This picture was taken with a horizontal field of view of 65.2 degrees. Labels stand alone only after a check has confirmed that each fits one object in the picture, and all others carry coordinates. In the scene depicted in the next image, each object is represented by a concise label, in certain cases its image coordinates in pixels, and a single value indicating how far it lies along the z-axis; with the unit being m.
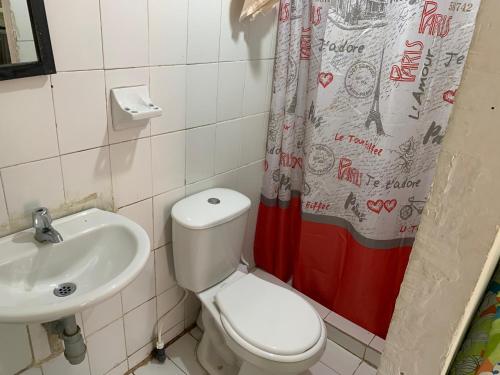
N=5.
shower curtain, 1.40
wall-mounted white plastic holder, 1.20
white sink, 1.00
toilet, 1.35
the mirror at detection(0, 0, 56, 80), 0.96
